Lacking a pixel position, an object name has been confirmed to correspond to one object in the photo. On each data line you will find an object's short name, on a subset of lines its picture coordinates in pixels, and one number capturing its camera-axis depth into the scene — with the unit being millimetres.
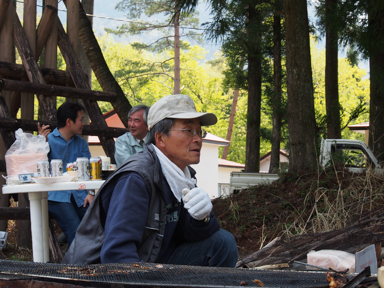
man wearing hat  2137
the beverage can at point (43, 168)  3648
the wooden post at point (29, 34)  6324
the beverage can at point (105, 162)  4117
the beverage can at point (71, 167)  3871
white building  33156
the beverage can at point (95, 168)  3877
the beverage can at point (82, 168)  3816
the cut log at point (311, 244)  3984
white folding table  3574
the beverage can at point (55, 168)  3709
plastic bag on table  3973
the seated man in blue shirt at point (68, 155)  4418
